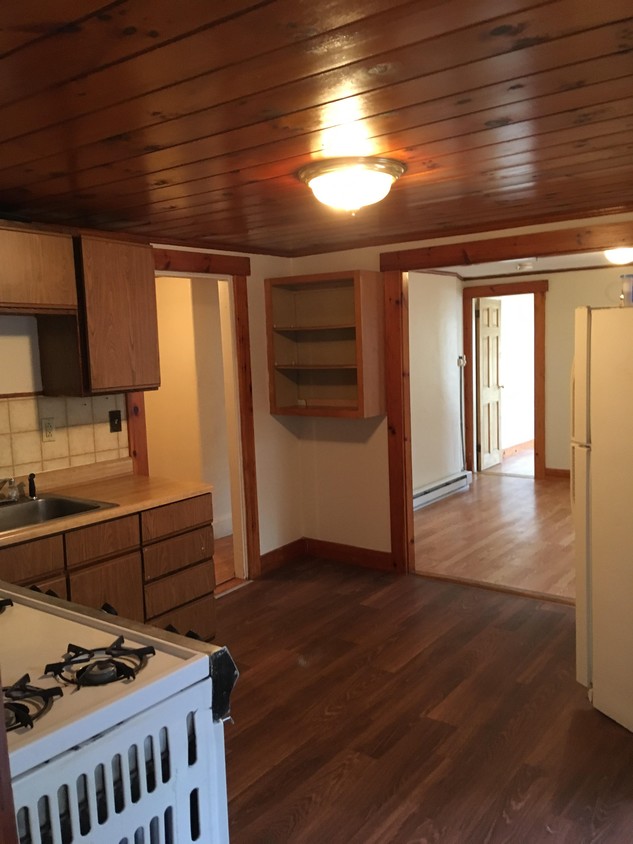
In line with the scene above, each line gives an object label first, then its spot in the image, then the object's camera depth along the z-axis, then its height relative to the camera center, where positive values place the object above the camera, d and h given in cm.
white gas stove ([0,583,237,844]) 103 -59
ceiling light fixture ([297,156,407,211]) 257 +63
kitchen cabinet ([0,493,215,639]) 295 -93
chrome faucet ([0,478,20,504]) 338 -62
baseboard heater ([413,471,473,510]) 661 -142
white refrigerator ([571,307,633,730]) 272 -66
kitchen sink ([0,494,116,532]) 333 -71
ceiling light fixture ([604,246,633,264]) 490 +58
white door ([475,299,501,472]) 802 -47
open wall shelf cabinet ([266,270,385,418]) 450 +3
